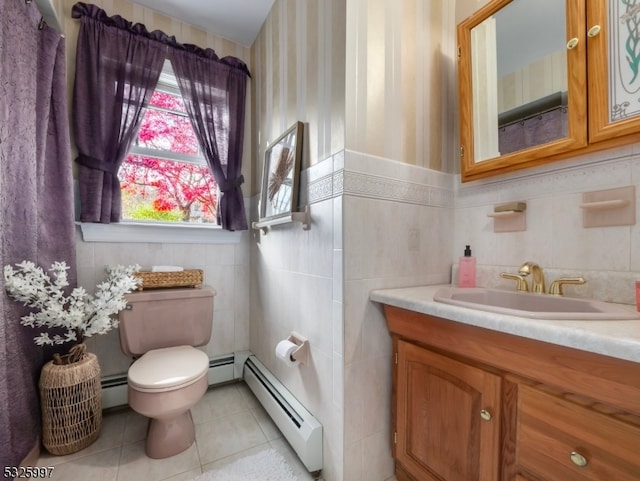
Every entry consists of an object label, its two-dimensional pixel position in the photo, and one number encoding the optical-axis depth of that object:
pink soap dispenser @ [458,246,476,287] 1.36
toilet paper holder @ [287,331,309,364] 1.41
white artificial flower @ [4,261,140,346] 1.25
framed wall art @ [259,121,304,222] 1.50
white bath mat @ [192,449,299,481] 1.28
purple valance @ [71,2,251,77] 1.73
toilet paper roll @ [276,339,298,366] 1.41
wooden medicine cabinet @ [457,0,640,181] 0.95
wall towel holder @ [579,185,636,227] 0.96
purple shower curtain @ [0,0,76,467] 1.18
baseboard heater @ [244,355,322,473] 1.27
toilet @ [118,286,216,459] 1.32
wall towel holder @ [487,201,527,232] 1.25
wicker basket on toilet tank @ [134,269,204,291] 1.71
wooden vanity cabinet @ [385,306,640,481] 0.63
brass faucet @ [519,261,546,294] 1.14
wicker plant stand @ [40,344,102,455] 1.39
